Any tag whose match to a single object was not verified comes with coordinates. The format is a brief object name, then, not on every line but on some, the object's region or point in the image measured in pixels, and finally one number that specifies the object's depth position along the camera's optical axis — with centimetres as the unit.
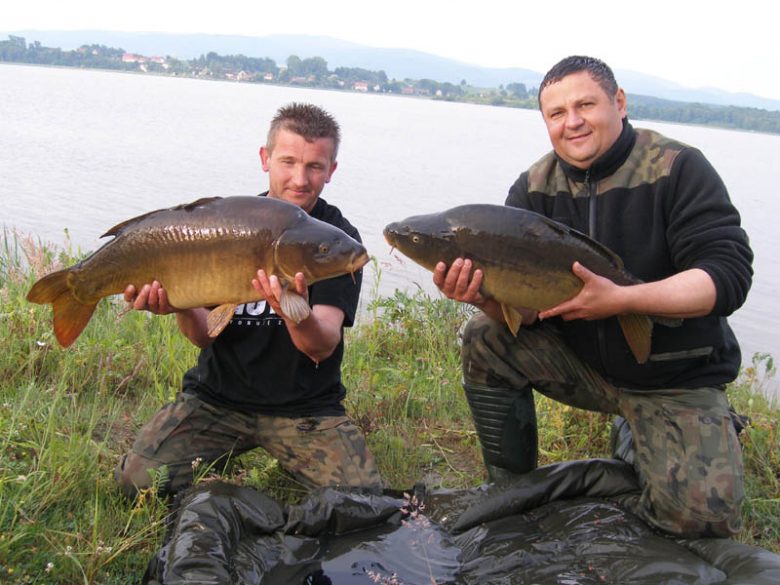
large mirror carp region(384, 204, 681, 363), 233
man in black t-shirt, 265
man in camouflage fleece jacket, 236
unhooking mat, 208
